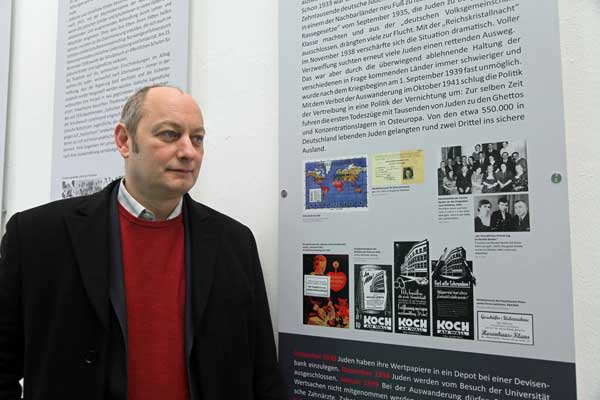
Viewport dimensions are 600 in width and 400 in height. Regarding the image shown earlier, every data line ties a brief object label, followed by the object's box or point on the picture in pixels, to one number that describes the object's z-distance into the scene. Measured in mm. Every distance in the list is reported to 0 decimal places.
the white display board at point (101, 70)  1585
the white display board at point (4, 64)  2111
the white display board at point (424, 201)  971
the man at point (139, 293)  1080
